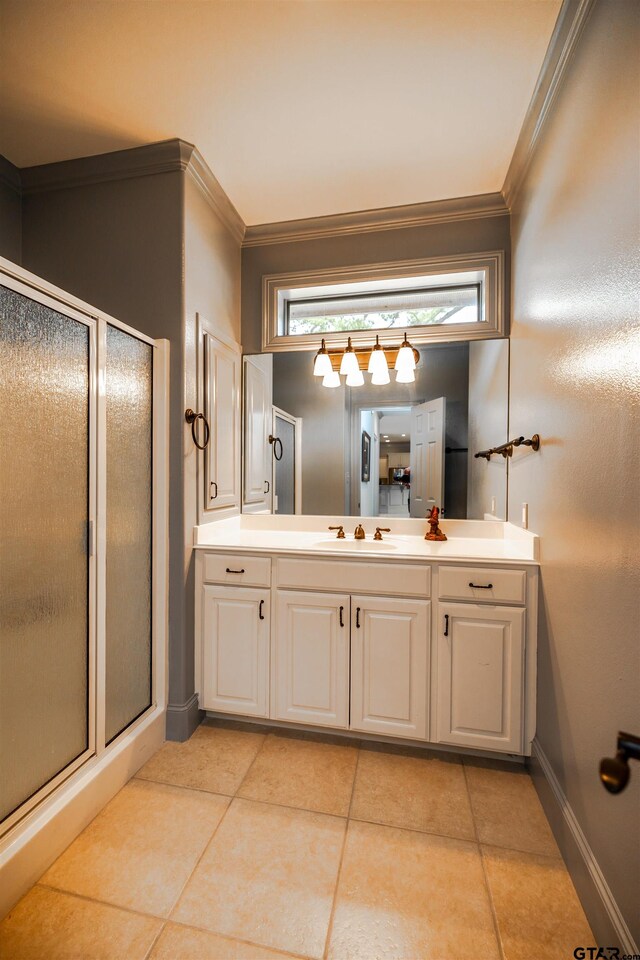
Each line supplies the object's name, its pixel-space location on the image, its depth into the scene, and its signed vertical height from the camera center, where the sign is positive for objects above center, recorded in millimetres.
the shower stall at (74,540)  1272 -254
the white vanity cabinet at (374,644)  1792 -764
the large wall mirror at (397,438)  2344 +198
